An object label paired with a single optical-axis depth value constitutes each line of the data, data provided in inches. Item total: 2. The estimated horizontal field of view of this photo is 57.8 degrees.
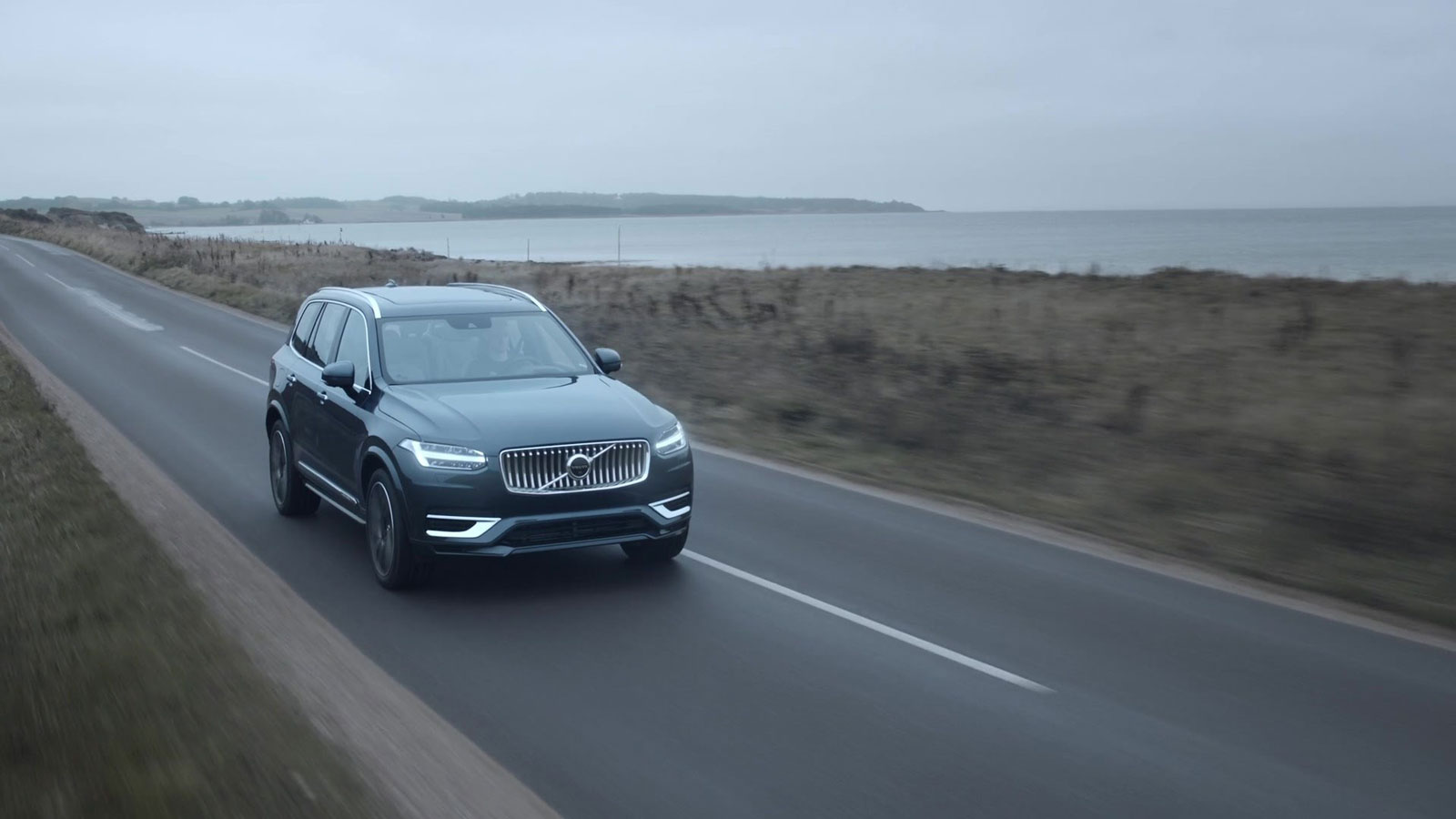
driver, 361.7
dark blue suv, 309.0
